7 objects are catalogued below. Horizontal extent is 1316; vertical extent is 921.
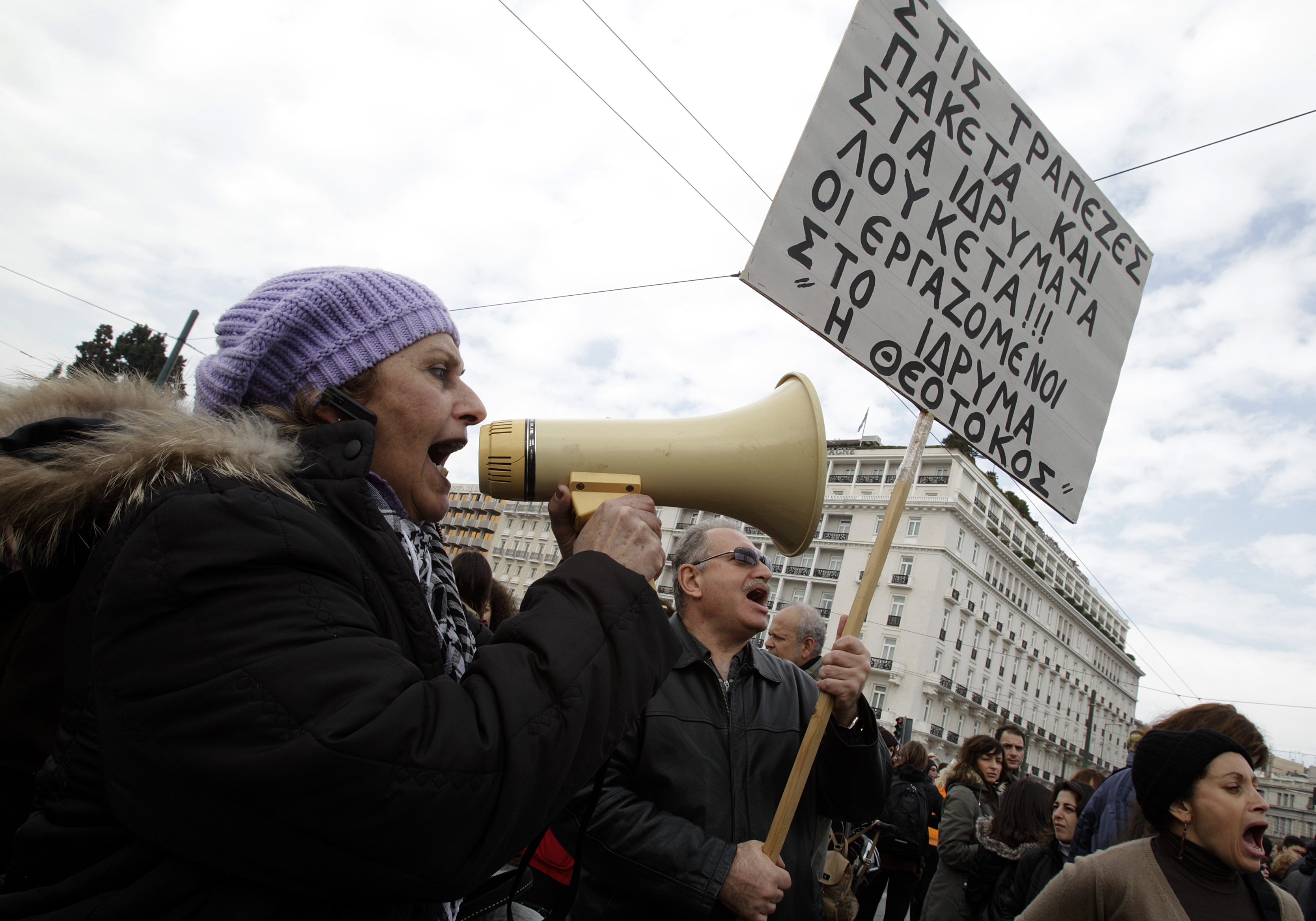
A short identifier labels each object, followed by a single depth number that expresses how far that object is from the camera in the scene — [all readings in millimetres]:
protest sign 2156
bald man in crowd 4246
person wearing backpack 5285
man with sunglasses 1904
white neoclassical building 42812
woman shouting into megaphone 863
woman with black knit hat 2035
